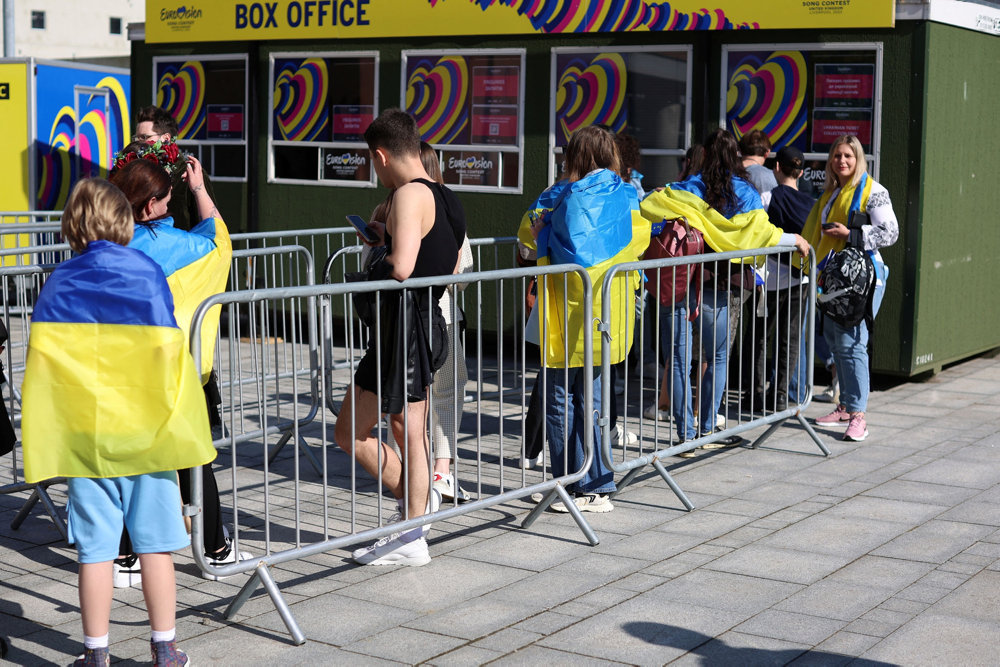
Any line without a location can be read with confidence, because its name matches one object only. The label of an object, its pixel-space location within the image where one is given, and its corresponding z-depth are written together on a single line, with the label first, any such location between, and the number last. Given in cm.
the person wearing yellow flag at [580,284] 620
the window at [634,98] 1020
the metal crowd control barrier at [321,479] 481
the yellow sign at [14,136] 1459
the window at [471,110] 1093
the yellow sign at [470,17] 945
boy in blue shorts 412
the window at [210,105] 1252
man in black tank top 537
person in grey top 884
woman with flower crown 500
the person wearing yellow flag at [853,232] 804
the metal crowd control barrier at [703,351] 646
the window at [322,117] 1170
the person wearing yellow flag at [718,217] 762
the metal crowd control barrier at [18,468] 587
